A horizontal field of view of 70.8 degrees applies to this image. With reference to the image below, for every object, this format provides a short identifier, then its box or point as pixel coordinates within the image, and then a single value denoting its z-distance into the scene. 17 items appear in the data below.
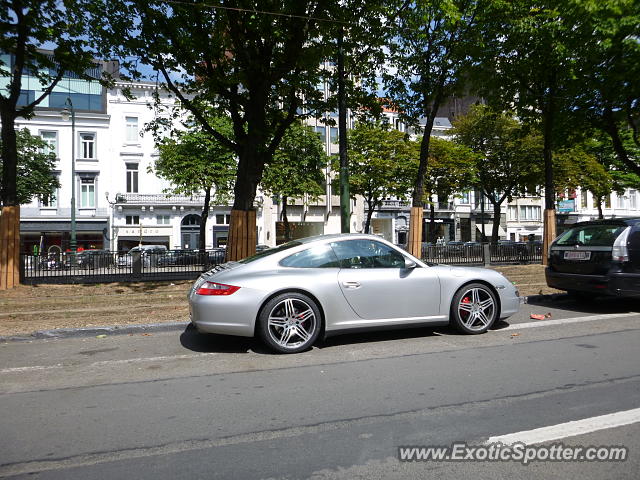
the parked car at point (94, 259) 14.37
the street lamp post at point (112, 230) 36.41
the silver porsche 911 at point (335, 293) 5.21
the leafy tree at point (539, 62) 12.10
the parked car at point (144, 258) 14.67
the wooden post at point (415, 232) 13.73
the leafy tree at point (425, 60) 11.64
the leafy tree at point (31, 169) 27.45
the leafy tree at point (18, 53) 10.45
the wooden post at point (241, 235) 11.50
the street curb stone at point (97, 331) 6.36
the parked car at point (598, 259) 7.32
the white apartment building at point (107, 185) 35.12
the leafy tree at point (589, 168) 26.23
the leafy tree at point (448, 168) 28.89
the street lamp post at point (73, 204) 29.41
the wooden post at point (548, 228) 15.81
